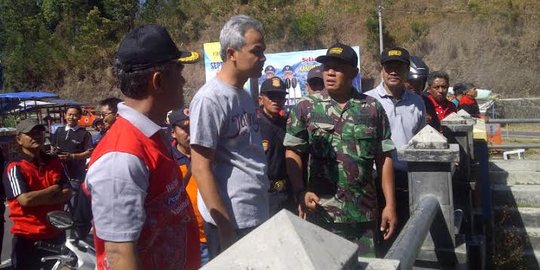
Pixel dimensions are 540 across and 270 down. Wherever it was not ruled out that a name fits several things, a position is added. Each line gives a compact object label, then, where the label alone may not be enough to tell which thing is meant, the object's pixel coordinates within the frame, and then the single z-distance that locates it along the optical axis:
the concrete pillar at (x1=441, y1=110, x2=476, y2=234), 5.08
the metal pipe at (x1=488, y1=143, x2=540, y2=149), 9.45
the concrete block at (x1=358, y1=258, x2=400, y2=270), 1.57
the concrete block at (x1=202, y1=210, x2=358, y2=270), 1.29
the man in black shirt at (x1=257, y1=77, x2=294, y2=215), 4.30
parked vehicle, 4.47
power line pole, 38.56
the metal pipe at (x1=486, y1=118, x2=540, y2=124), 9.48
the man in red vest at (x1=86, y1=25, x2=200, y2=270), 1.74
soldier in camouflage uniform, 3.45
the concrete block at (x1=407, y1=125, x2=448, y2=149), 3.61
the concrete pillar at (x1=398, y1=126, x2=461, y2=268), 3.55
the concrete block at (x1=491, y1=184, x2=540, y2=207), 6.64
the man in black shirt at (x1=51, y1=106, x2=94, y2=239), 8.71
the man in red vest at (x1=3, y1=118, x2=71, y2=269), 4.90
